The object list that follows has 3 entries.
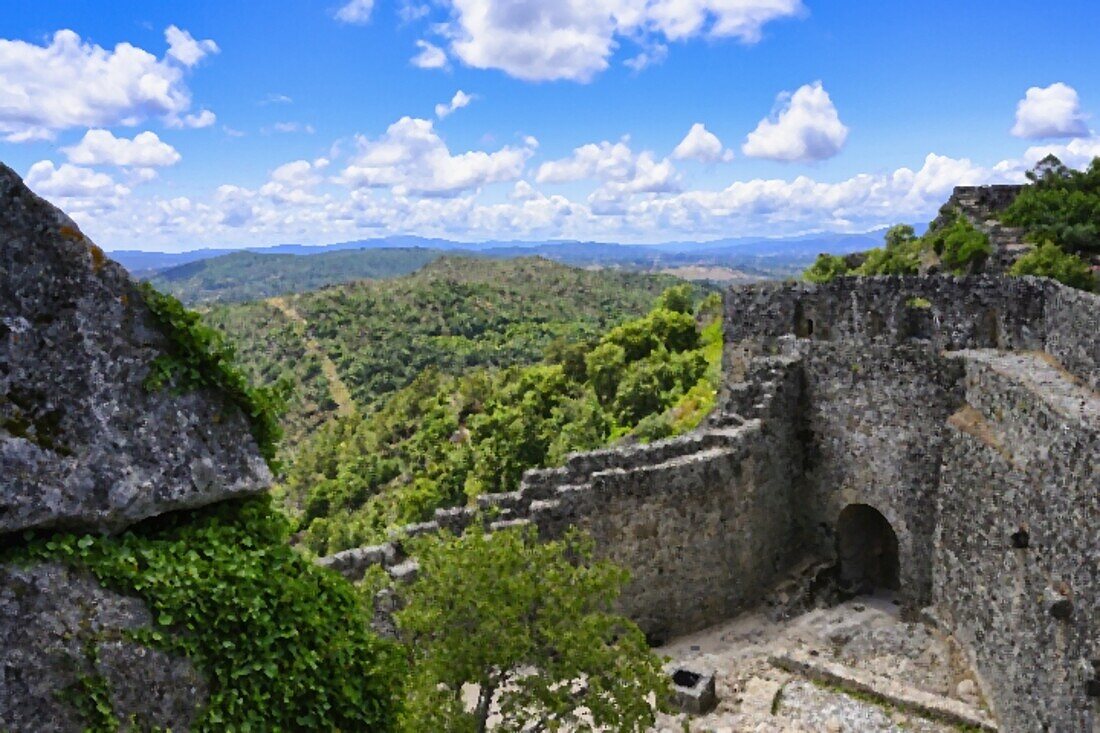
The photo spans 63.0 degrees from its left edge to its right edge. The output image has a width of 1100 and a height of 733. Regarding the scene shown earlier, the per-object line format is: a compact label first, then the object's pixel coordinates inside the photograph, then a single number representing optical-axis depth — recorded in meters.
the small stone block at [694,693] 13.71
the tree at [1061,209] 31.83
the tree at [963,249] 31.44
